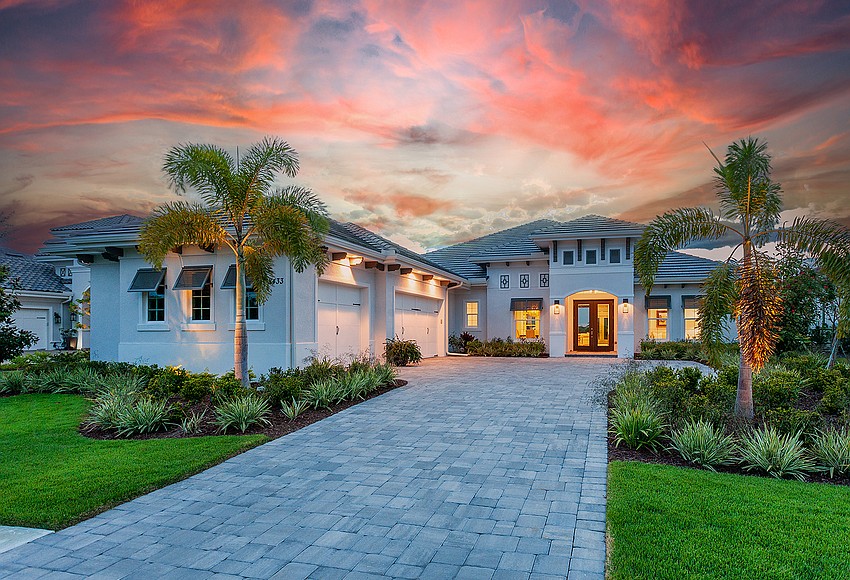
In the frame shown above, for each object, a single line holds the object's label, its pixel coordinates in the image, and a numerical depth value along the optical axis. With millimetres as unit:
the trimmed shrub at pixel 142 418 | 7797
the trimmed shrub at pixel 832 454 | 5770
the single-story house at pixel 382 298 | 13414
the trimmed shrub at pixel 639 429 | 6801
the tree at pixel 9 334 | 13258
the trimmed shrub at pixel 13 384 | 11940
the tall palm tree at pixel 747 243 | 7230
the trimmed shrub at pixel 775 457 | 5742
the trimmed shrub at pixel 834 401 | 8517
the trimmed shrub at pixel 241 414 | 8014
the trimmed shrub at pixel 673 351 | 20141
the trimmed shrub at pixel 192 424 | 7844
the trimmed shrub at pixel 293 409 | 8758
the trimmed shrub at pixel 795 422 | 6914
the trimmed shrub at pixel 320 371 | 10660
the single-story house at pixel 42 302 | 24484
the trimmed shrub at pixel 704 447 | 6082
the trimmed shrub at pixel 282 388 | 9391
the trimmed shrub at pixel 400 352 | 17516
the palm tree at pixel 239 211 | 9922
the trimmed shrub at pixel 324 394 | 9602
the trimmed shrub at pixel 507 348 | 22391
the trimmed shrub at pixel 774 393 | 8352
